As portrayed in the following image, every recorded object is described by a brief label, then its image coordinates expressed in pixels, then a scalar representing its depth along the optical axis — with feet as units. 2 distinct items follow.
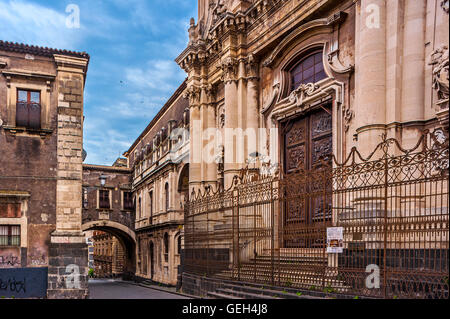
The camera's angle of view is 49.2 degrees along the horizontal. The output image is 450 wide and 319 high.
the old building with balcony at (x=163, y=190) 91.45
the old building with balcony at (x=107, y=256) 163.22
